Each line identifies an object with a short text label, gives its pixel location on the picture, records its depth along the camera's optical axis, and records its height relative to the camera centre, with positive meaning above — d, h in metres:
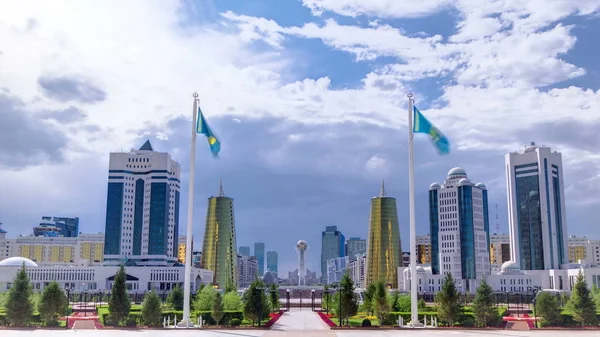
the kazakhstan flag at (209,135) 48.38 +10.87
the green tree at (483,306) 49.94 -2.69
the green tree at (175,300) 72.88 -3.30
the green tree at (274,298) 79.69 -3.39
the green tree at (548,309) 51.84 -3.05
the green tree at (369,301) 68.78 -3.29
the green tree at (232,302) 60.49 -3.04
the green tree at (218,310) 51.91 -3.18
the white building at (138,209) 175.62 +18.40
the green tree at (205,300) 59.12 -2.72
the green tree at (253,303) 53.25 -2.65
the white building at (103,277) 155.75 -1.23
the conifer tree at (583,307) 50.47 -2.79
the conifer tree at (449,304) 49.84 -2.53
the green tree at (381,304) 53.99 -2.78
